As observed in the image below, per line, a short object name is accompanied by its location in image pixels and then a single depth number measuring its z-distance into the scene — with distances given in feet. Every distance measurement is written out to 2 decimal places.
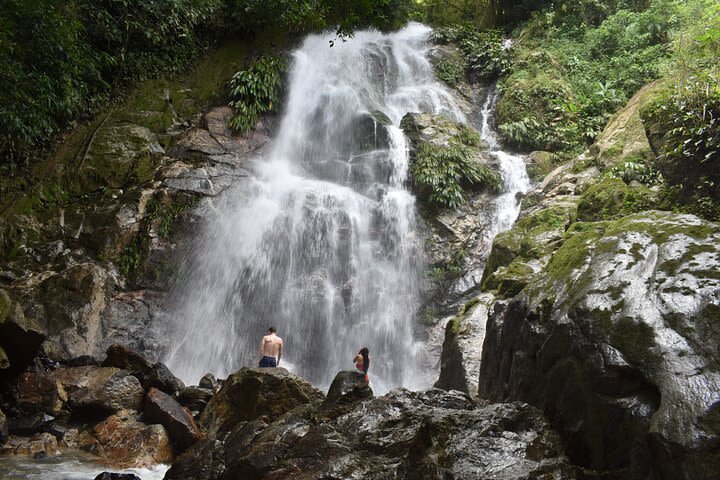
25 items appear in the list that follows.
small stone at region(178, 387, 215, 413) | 26.81
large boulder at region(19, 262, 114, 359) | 33.42
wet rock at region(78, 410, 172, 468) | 21.91
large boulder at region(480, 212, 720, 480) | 9.66
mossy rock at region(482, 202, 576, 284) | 30.91
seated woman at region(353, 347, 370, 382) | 29.22
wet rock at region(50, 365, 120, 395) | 26.11
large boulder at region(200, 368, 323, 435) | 21.95
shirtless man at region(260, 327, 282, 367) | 30.27
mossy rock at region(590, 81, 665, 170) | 36.42
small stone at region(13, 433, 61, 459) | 21.39
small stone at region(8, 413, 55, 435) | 23.35
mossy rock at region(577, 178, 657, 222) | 24.52
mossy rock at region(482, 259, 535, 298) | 24.88
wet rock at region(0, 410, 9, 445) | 21.91
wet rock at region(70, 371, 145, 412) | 25.17
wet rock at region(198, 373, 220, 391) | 29.86
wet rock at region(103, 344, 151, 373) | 28.68
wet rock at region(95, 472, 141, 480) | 16.33
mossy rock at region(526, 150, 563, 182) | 49.58
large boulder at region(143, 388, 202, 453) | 23.24
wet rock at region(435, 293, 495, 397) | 25.16
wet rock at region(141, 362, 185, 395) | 27.50
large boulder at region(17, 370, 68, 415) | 24.76
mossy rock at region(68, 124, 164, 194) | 40.96
